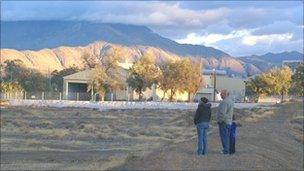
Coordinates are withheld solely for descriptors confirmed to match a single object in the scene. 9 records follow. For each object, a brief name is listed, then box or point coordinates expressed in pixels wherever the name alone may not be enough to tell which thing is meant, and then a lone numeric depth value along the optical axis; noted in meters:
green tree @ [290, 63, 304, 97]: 125.04
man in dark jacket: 19.80
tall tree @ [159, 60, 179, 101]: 123.44
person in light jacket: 19.42
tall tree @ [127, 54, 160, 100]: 124.12
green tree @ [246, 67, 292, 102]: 148.38
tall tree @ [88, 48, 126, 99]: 120.06
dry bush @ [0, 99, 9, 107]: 82.69
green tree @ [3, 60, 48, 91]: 135.88
